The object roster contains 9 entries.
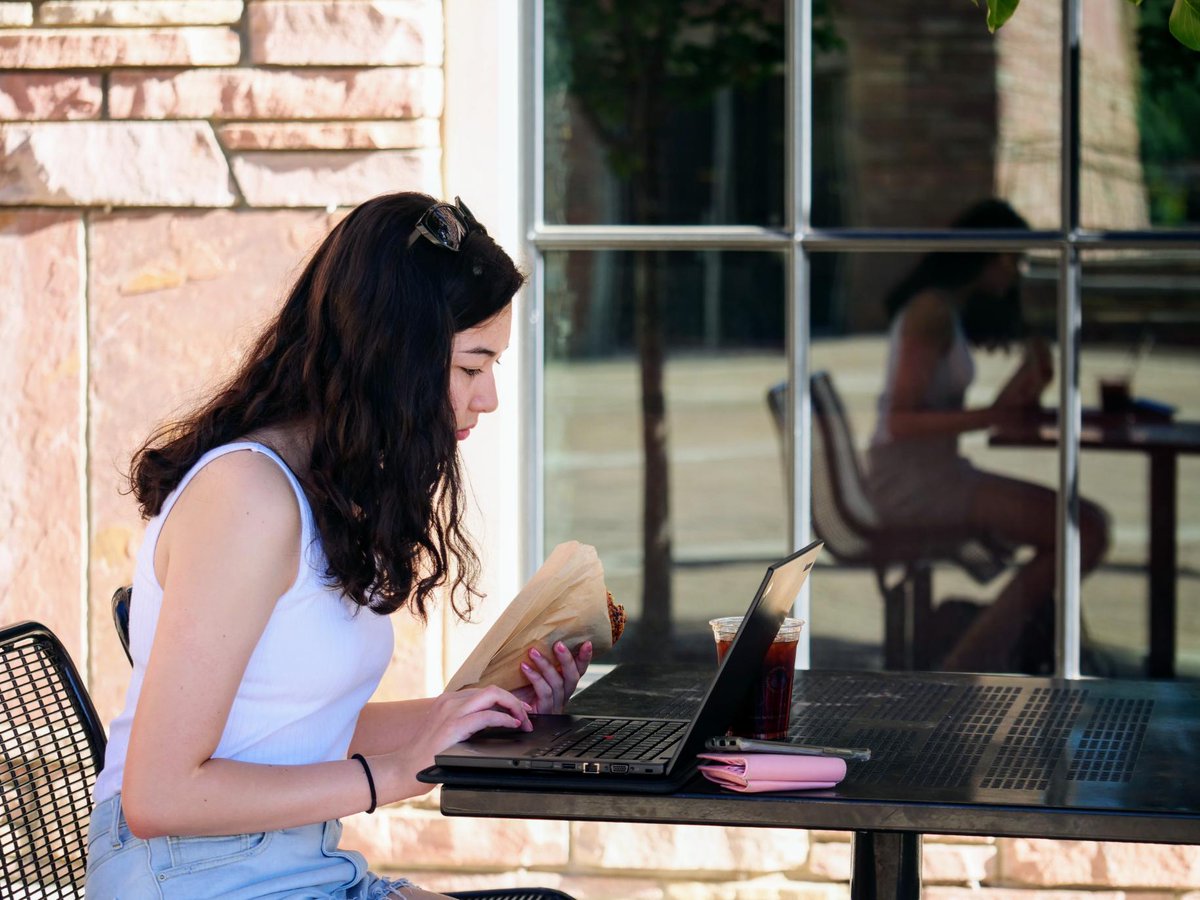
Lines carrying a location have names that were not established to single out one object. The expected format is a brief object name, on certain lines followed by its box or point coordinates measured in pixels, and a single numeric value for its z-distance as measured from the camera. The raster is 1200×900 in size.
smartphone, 3.48
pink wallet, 3.41
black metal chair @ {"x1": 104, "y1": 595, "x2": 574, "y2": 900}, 3.80
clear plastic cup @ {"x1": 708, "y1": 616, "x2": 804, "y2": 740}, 3.60
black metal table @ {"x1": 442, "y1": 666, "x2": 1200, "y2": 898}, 3.36
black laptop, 3.43
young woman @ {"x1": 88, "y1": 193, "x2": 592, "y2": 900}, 3.46
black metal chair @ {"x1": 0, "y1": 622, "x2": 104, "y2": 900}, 3.65
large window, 5.95
